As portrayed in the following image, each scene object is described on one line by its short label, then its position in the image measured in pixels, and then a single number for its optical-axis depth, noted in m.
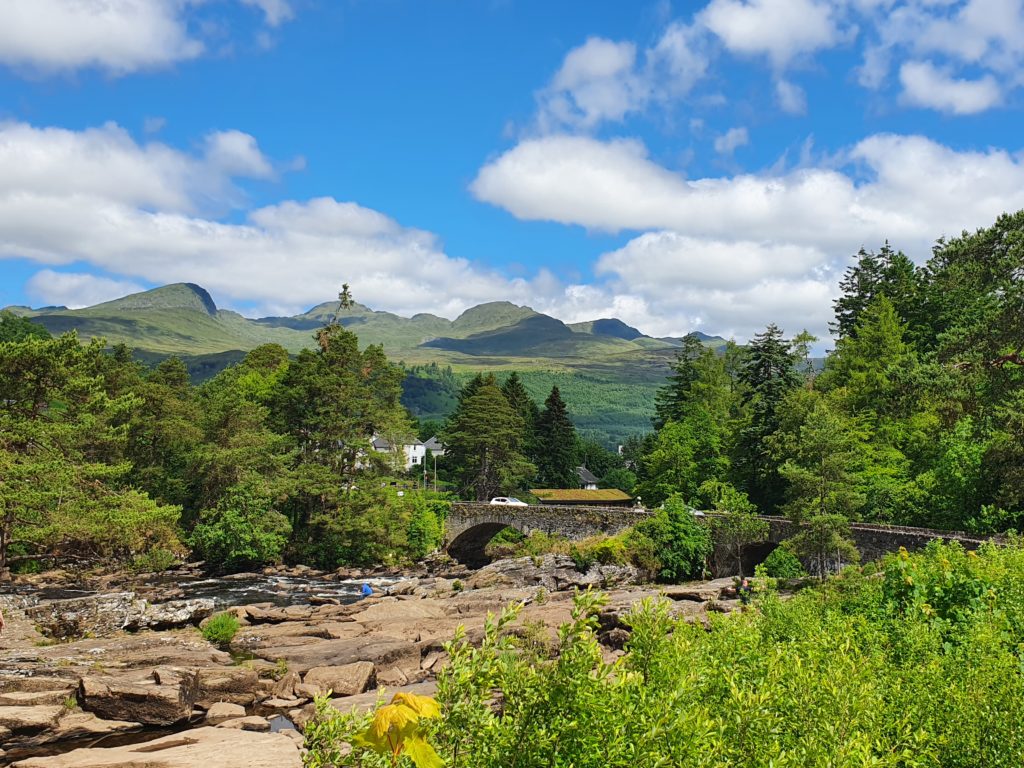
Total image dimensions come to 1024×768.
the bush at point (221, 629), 28.77
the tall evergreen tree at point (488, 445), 74.19
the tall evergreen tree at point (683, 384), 69.38
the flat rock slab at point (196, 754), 14.21
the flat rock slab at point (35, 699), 18.73
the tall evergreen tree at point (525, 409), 89.80
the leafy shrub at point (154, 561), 46.34
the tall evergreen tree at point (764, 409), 49.43
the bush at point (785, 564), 36.62
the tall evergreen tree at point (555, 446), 90.19
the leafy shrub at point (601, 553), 43.88
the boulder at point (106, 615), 28.55
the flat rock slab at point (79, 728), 17.56
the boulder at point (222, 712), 19.80
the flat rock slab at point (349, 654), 25.09
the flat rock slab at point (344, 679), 22.25
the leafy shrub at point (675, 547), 43.06
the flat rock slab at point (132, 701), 18.98
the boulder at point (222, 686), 20.97
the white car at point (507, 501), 57.56
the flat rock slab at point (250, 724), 18.89
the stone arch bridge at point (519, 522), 48.78
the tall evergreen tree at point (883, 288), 58.53
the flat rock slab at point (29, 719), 17.36
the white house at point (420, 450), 144.12
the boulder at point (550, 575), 42.69
